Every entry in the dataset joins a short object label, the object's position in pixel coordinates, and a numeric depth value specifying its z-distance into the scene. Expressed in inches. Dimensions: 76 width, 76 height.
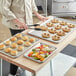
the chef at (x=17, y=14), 96.2
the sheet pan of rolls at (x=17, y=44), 83.1
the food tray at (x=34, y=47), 79.7
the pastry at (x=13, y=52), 81.4
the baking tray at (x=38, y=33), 93.5
